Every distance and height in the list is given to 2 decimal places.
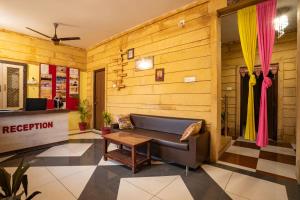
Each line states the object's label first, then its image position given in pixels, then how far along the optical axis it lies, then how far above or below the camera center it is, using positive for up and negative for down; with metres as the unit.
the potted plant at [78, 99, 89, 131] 5.99 -0.67
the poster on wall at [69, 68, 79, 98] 6.05 +0.56
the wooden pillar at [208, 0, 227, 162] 3.06 +0.45
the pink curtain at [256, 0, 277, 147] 2.88 +1.00
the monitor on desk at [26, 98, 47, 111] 3.73 -0.15
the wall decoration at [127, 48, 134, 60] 4.63 +1.29
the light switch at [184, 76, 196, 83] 3.36 +0.41
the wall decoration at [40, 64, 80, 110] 5.39 +0.48
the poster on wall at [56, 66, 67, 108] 5.67 +0.55
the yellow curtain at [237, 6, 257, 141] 3.15 +1.14
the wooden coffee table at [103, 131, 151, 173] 2.68 -0.98
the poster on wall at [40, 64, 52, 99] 5.34 +0.49
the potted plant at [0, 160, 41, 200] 1.17 -0.63
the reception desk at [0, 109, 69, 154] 3.42 -0.72
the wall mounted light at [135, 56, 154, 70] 4.17 +0.93
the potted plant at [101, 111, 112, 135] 5.07 -0.64
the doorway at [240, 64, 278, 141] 4.69 -0.07
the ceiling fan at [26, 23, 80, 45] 4.07 +1.47
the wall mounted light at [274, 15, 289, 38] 3.36 +1.61
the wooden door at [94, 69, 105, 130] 5.87 +0.03
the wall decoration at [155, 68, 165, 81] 3.90 +0.59
